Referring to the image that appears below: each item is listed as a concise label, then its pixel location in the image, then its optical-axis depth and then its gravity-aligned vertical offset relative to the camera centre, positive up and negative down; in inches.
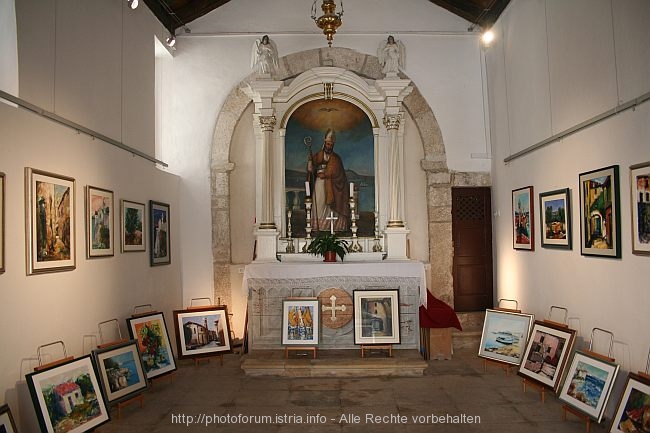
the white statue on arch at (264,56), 328.2 +111.3
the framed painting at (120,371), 204.5 -48.3
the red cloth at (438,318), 275.3 -40.5
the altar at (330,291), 282.0 -26.4
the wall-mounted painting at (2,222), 161.2 +7.9
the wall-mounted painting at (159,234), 285.7 +5.9
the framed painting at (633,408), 154.5 -50.6
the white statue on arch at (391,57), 332.5 +110.4
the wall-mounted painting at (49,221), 176.4 +9.0
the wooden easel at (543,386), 215.8 -59.6
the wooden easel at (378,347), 267.4 -52.7
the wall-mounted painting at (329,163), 335.9 +47.6
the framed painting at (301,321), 269.3 -39.7
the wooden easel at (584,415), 179.3 -59.4
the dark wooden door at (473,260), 337.4 -14.2
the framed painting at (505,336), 250.7 -46.9
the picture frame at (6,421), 143.8 -45.6
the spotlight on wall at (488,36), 323.9 +118.4
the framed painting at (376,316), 270.4 -38.5
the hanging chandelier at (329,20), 272.4 +110.5
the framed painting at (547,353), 210.1 -47.5
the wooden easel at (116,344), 206.7 -40.6
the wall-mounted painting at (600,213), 190.5 +7.3
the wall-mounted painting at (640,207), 171.9 +8.1
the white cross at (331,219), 327.6 +12.8
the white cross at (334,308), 281.3 -34.8
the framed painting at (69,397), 162.6 -47.2
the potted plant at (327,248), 304.9 -4.1
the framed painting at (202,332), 279.7 -45.6
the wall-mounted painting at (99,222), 219.0 +10.2
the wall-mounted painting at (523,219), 269.7 +8.1
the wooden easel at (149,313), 243.9 -32.6
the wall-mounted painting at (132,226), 251.4 +9.3
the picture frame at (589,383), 175.5 -50.1
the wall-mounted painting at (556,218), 228.7 +7.2
